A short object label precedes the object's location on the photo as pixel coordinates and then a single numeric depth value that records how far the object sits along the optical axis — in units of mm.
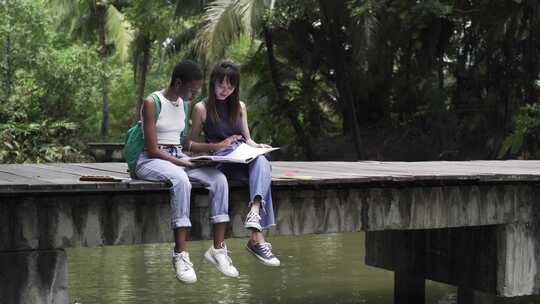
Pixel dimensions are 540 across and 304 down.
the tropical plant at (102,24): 34500
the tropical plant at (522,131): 18109
